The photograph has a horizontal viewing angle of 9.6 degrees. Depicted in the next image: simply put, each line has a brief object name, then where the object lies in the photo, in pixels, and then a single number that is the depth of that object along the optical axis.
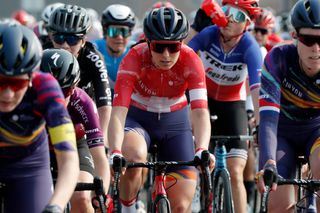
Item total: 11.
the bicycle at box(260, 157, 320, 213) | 12.67
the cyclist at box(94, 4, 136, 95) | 24.78
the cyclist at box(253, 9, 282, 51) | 29.93
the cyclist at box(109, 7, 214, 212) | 16.08
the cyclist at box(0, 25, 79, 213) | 11.07
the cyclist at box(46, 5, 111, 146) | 18.26
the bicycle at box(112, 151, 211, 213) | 14.75
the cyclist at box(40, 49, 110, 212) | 14.62
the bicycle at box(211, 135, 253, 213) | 17.61
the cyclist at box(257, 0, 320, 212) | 13.81
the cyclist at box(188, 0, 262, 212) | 19.94
